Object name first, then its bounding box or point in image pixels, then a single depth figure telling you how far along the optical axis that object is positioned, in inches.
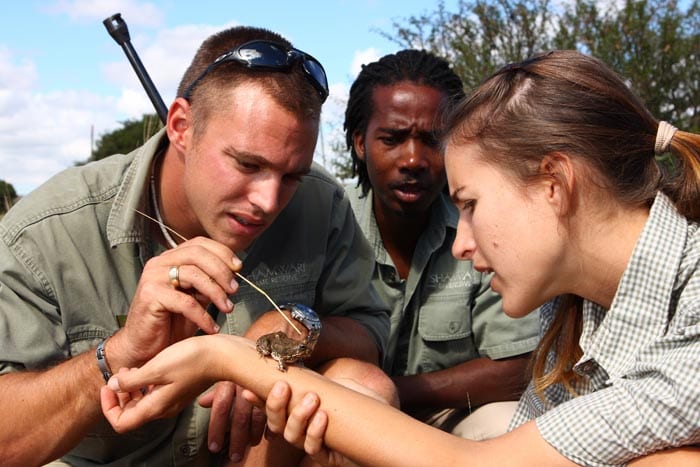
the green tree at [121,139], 783.5
